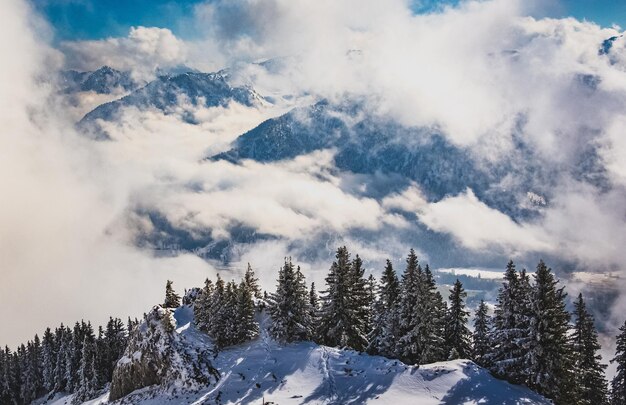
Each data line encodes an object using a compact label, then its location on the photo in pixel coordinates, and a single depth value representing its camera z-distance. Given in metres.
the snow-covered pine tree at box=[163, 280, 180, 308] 86.62
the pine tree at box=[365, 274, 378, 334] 73.60
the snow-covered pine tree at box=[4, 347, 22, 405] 147.88
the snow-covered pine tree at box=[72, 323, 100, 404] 102.19
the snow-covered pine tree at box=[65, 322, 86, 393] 124.88
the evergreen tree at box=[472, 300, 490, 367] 70.44
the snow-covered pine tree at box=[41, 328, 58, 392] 140.75
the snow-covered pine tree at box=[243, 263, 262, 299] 75.75
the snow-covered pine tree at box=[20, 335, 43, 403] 146.00
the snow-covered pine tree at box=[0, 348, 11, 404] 146.84
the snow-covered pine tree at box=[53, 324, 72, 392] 131.62
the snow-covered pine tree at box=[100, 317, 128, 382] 119.38
